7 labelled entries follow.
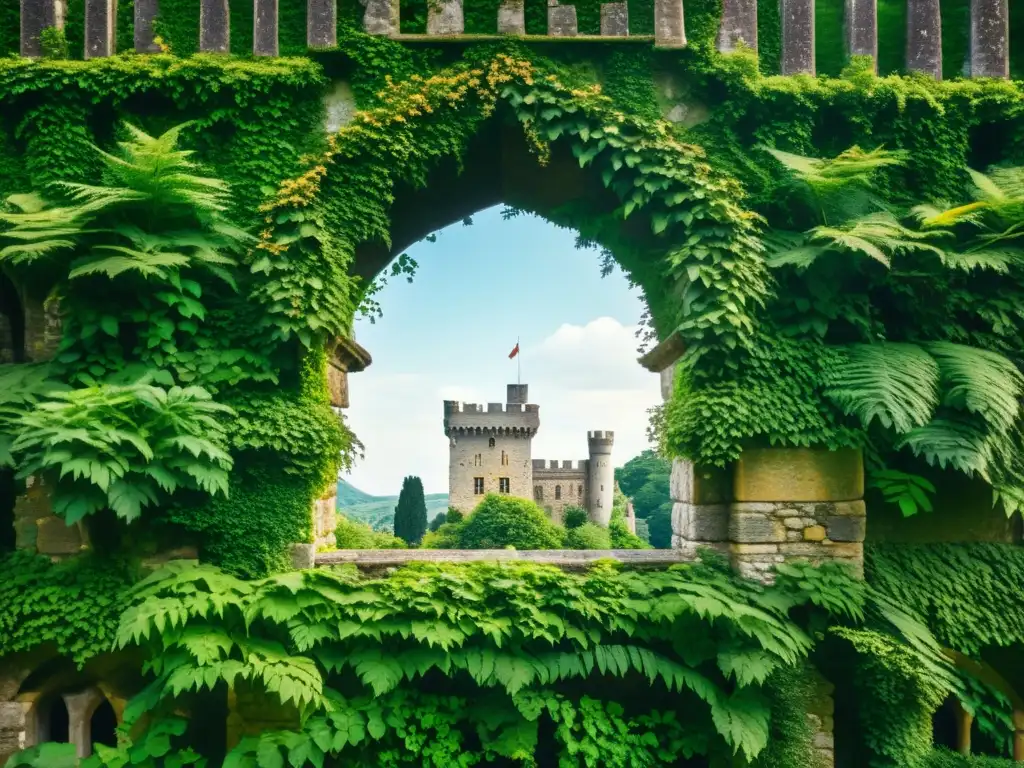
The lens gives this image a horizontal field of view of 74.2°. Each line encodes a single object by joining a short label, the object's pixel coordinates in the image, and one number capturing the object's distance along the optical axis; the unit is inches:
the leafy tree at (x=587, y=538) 1024.9
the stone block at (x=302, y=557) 220.8
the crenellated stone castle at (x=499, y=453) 1430.9
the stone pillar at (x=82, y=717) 221.5
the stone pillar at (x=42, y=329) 228.2
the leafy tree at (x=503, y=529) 934.4
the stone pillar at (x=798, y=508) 220.2
